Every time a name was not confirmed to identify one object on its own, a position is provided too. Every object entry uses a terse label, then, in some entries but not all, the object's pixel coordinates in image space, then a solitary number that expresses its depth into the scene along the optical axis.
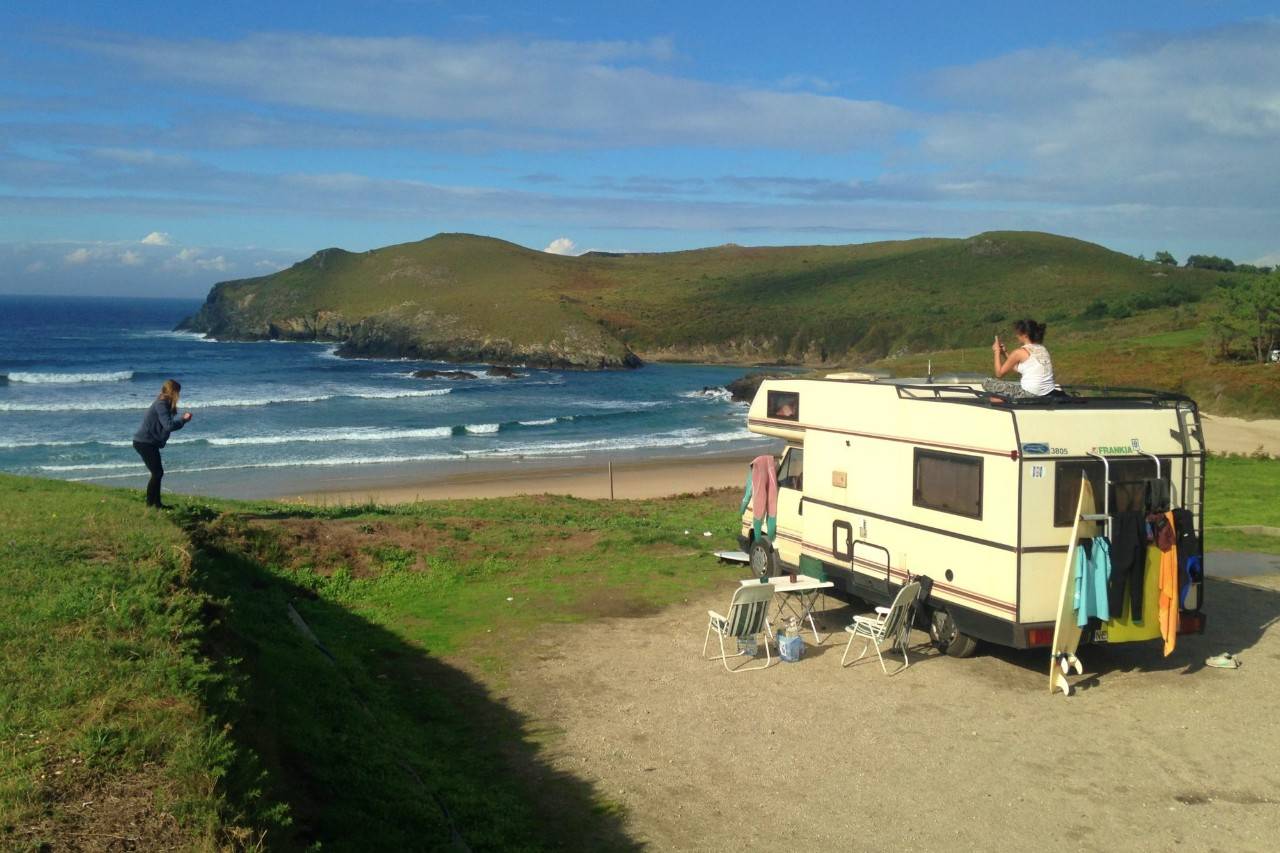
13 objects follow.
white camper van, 9.01
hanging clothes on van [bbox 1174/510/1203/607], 9.21
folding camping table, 10.61
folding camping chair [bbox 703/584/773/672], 9.70
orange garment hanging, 9.02
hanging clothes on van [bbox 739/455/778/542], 12.38
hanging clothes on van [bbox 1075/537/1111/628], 8.84
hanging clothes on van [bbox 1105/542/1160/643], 9.10
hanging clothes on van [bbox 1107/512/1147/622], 8.91
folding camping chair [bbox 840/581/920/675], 9.56
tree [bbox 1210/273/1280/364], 45.16
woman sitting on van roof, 9.72
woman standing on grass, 11.95
